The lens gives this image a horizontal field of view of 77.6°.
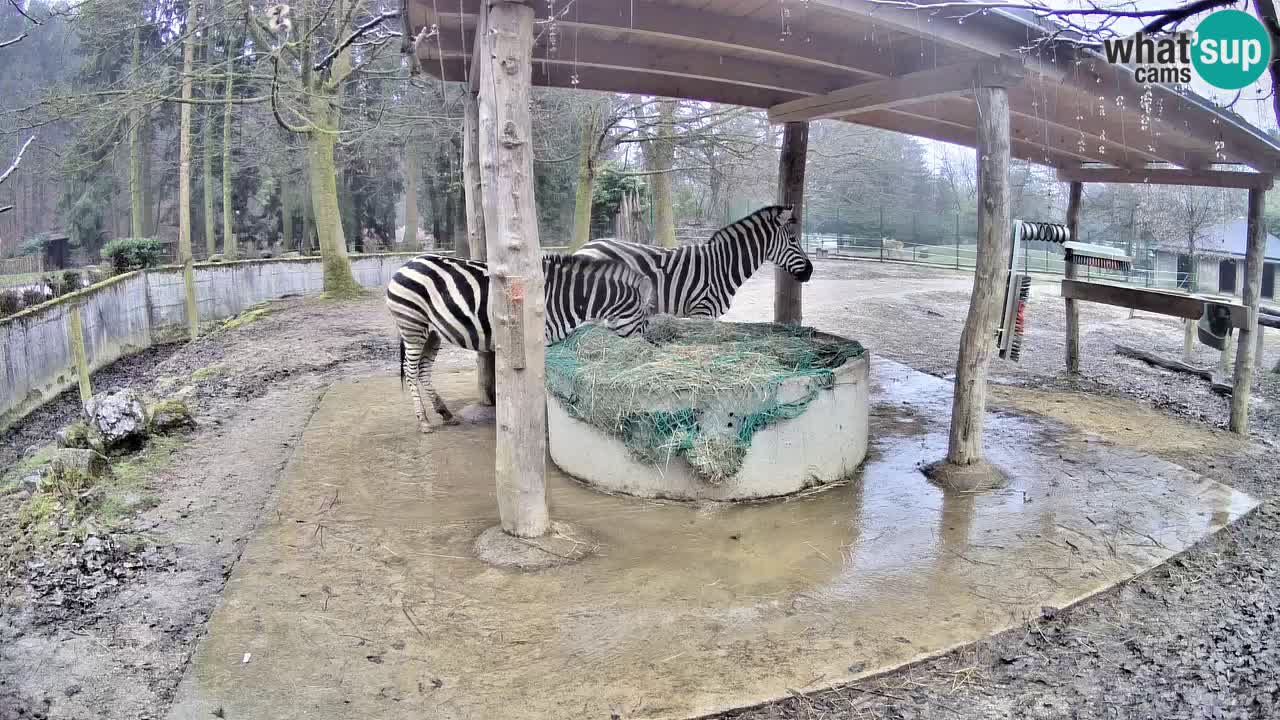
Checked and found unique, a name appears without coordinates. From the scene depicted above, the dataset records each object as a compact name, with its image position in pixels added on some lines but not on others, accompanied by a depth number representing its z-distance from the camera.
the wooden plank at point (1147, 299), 7.27
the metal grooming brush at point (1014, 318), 5.78
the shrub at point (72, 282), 13.48
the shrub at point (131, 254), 15.95
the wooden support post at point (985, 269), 5.00
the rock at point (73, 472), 5.27
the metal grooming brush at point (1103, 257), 6.99
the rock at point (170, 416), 6.58
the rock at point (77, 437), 6.03
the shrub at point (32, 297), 11.29
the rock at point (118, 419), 6.04
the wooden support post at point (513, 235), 3.82
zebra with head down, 6.16
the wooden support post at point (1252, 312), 6.82
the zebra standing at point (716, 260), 7.53
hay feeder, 4.71
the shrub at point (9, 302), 10.48
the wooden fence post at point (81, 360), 7.64
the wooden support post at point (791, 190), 7.86
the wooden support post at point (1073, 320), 9.10
